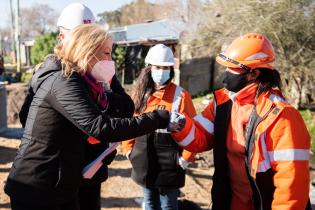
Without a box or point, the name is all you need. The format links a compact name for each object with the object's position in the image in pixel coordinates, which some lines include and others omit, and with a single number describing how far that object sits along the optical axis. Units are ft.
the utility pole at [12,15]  96.99
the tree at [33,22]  177.47
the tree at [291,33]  34.65
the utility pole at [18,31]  86.43
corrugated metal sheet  93.88
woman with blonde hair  6.69
